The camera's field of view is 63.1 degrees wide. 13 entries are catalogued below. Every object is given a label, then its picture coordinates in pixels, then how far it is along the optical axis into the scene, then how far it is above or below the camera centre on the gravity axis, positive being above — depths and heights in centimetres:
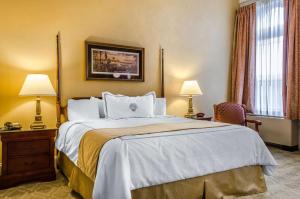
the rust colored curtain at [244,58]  506 +80
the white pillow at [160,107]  406 -18
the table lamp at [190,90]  437 +10
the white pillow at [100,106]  364 -15
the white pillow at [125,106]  348 -15
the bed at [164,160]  183 -55
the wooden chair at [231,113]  448 -32
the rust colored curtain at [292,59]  425 +64
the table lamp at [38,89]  299 +9
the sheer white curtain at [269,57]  462 +75
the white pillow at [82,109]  334 -19
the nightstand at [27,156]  276 -71
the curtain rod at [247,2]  512 +200
